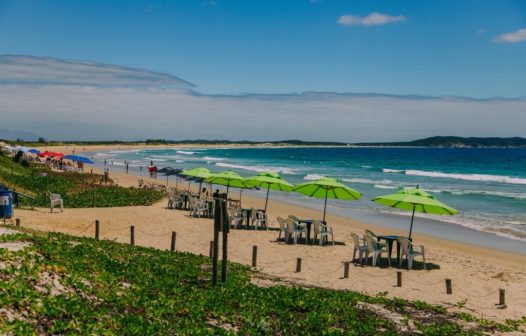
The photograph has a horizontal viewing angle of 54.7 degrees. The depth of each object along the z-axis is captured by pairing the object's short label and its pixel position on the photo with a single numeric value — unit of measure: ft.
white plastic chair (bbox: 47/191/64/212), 72.08
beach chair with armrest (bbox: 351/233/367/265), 51.24
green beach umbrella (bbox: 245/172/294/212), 71.39
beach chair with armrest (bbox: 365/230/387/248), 52.44
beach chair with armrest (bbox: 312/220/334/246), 60.99
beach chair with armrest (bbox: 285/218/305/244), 61.05
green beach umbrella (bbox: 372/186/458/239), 52.70
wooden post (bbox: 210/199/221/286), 31.99
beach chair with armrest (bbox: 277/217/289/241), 61.46
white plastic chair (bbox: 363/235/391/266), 50.93
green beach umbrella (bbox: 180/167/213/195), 85.58
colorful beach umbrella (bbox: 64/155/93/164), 129.70
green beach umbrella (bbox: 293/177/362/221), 63.52
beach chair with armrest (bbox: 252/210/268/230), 70.38
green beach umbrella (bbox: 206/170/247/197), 76.23
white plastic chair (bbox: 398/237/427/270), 50.98
